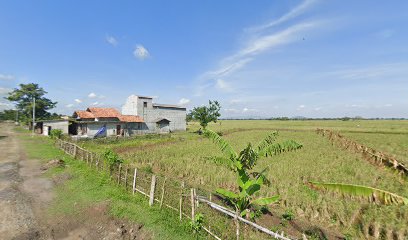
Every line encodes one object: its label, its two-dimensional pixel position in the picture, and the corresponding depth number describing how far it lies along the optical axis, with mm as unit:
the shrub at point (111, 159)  13148
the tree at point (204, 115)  48250
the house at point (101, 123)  35719
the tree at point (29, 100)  56031
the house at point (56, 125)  37562
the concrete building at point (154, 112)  44438
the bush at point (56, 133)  32606
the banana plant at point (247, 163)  8609
